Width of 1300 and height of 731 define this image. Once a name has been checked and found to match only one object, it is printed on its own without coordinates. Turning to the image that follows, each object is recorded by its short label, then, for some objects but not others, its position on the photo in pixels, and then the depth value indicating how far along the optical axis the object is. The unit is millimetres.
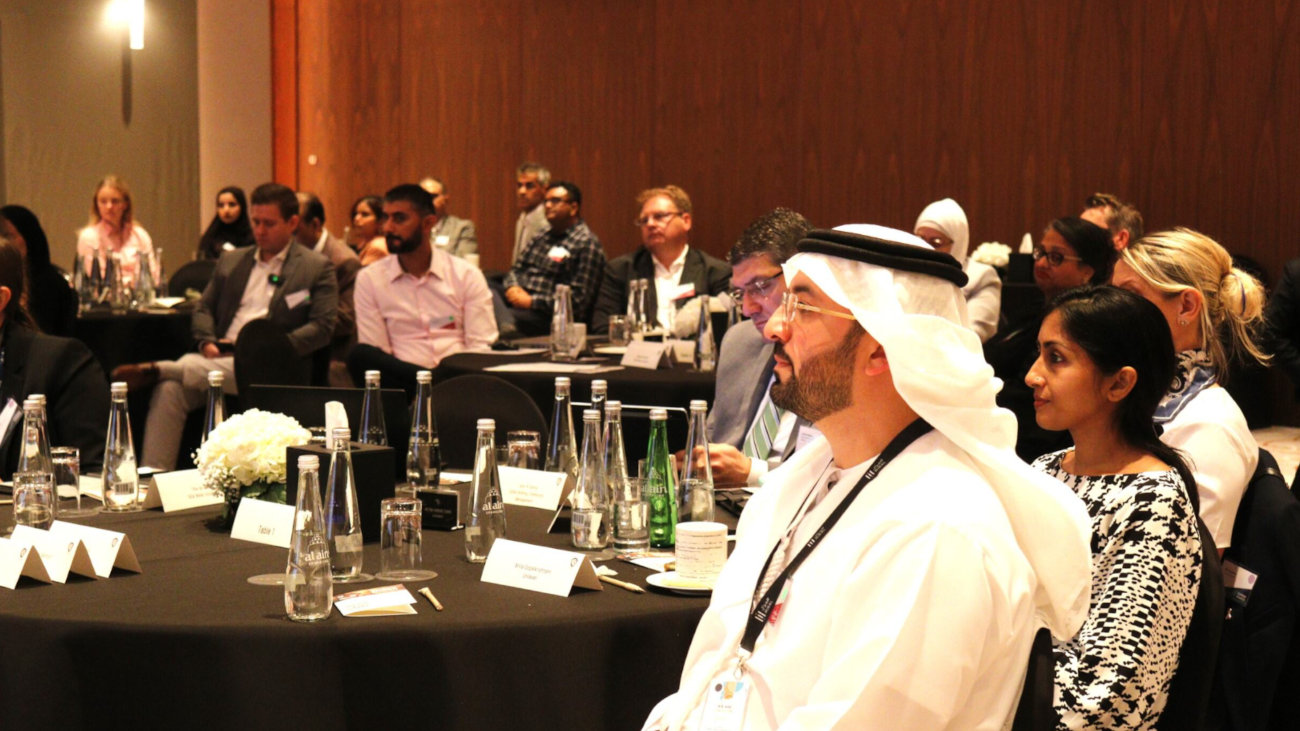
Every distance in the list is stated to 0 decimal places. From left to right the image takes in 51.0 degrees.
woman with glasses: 5270
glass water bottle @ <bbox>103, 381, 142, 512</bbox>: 3033
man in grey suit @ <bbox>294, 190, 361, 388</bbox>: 7746
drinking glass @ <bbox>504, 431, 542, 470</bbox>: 3219
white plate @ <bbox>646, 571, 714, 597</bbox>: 2375
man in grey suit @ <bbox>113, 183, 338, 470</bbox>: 7074
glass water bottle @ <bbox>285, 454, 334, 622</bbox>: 2188
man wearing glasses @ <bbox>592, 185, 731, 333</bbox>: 7938
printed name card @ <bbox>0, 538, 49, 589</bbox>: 2381
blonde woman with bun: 3062
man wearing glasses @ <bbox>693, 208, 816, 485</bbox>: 3635
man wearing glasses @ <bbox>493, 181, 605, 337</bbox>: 8516
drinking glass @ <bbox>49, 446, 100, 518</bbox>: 2982
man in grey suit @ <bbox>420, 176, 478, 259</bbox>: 11305
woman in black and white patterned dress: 2182
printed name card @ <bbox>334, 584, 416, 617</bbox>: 2234
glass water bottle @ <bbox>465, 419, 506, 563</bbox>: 2611
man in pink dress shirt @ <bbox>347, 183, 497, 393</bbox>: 6801
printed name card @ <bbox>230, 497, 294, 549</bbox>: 2742
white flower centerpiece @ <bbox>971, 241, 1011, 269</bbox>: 8391
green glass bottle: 2752
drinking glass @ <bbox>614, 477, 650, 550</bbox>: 2695
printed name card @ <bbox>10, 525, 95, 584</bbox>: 2432
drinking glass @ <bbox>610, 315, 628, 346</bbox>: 6629
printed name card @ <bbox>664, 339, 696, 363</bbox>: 5998
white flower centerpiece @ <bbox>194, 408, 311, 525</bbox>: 2738
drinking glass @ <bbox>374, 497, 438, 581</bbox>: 2467
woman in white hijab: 6648
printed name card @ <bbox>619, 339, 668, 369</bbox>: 5738
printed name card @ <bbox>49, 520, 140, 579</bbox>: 2477
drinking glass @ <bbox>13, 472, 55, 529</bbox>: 2801
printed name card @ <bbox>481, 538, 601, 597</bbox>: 2377
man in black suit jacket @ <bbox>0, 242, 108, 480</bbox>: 3686
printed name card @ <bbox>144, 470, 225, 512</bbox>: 3070
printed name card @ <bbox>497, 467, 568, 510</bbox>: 3098
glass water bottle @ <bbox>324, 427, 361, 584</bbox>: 2447
